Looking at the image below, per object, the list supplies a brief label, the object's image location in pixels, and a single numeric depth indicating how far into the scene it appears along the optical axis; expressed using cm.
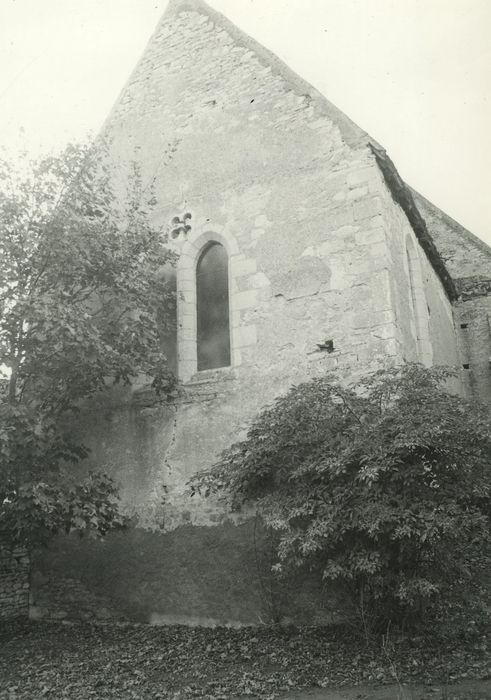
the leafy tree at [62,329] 720
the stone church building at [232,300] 766
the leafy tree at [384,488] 556
